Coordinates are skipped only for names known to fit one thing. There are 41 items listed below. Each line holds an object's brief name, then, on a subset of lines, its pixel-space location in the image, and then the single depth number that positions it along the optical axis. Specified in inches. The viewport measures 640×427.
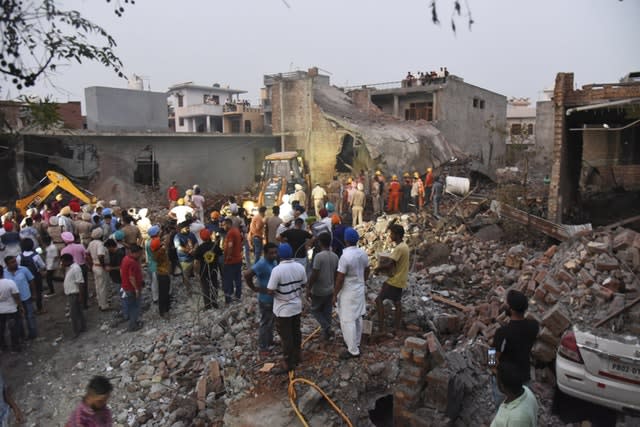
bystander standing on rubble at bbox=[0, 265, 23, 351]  273.3
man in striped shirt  208.2
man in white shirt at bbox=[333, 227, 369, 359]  215.9
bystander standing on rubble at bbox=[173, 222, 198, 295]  334.6
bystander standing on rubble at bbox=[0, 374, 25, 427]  197.8
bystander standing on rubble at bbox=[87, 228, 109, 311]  332.5
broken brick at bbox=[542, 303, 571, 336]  219.3
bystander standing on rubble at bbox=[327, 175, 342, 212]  683.4
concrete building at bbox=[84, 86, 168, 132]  786.2
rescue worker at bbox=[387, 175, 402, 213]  638.5
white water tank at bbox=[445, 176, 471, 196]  685.9
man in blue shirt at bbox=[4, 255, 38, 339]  288.3
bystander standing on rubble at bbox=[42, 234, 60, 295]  358.0
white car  170.2
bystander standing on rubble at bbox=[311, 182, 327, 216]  593.3
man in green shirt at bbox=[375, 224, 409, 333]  240.7
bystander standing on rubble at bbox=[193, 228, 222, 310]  314.3
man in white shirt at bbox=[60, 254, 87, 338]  300.5
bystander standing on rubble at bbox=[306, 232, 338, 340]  227.9
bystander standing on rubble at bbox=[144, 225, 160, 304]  318.9
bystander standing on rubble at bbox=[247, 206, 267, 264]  382.0
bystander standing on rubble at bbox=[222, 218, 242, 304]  317.4
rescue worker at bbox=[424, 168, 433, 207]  657.6
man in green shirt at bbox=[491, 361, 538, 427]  119.6
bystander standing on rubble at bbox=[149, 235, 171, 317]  314.8
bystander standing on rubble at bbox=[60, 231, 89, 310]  323.3
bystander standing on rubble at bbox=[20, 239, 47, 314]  326.0
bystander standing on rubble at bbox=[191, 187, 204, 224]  504.2
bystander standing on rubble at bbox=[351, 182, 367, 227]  594.5
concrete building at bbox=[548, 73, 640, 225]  421.1
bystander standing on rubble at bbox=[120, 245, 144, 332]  302.5
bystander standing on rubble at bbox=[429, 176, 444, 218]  612.7
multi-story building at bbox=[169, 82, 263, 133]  1744.6
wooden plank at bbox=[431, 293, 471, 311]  308.0
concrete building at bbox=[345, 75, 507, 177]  994.7
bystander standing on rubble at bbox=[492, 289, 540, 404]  161.9
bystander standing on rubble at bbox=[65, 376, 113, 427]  135.5
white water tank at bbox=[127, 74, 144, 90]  1333.7
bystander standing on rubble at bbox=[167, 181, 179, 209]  617.6
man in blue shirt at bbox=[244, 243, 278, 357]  231.9
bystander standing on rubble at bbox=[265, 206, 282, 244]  370.3
